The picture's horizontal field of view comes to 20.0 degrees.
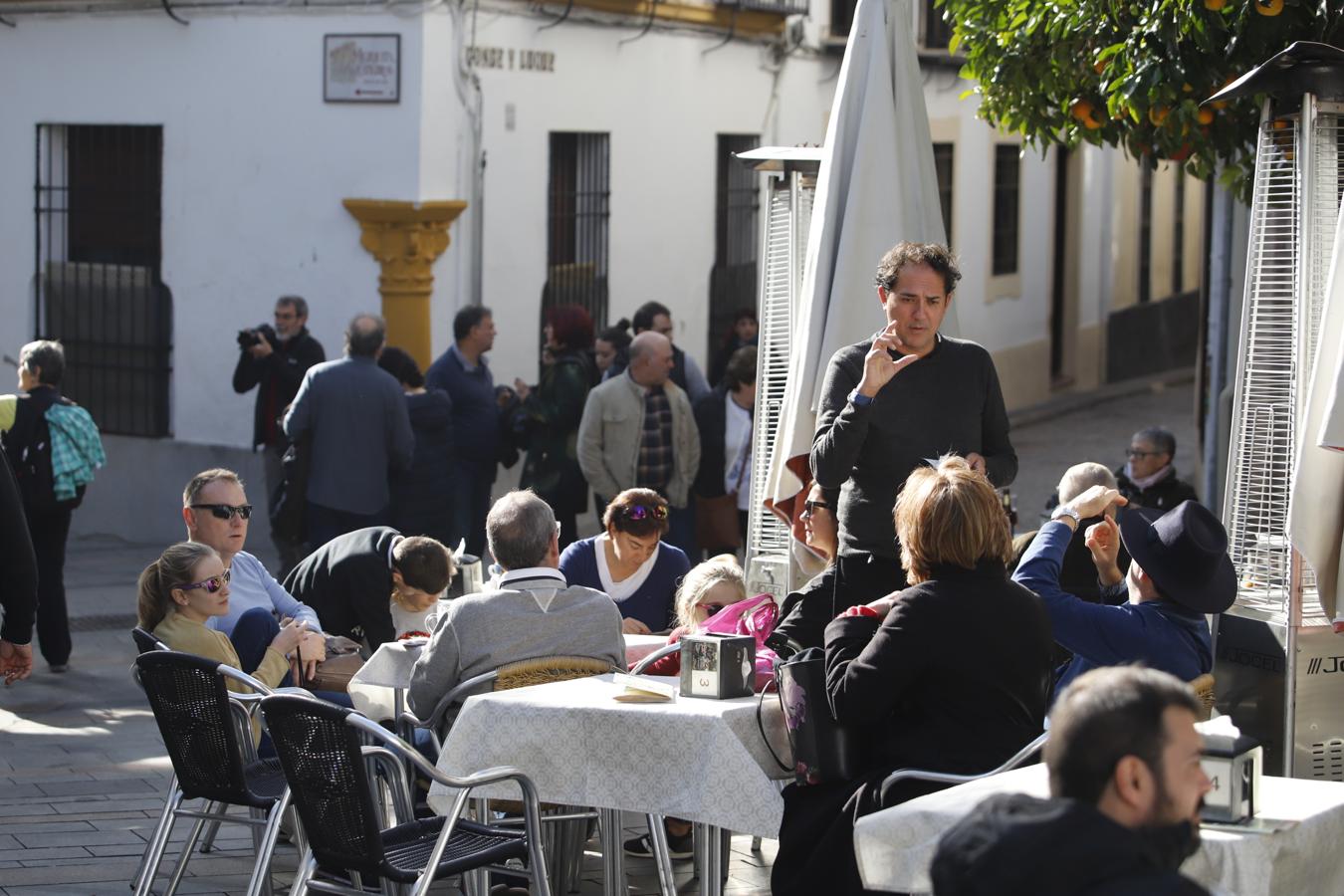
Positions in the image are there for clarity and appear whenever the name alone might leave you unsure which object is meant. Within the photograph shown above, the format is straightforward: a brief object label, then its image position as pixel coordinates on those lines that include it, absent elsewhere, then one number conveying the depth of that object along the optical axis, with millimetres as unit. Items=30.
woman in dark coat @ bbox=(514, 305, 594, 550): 20333
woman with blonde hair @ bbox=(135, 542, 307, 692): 11341
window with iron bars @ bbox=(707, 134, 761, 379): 30960
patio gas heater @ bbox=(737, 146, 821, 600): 14058
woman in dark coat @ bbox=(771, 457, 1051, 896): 8808
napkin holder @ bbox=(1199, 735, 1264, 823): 7485
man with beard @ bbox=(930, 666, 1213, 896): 5844
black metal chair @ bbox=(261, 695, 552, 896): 9197
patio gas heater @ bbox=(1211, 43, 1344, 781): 11058
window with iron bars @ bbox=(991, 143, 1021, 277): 40100
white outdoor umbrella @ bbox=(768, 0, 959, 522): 12572
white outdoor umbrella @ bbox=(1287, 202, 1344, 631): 10421
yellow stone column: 24026
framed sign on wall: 23998
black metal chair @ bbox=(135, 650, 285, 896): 10322
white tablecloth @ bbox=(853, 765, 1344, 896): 7443
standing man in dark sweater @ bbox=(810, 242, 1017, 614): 10711
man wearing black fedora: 9693
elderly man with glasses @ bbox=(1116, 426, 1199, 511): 17121
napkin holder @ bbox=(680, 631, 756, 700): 9898
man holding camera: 21918
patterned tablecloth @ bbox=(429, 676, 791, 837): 9523
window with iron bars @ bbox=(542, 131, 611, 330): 26941
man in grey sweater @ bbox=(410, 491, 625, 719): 10648
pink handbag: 11355
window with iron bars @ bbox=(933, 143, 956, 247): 37695
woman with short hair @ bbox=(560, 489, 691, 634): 13654
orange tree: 13223
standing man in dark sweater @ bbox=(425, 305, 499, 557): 20942
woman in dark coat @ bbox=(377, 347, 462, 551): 20022
